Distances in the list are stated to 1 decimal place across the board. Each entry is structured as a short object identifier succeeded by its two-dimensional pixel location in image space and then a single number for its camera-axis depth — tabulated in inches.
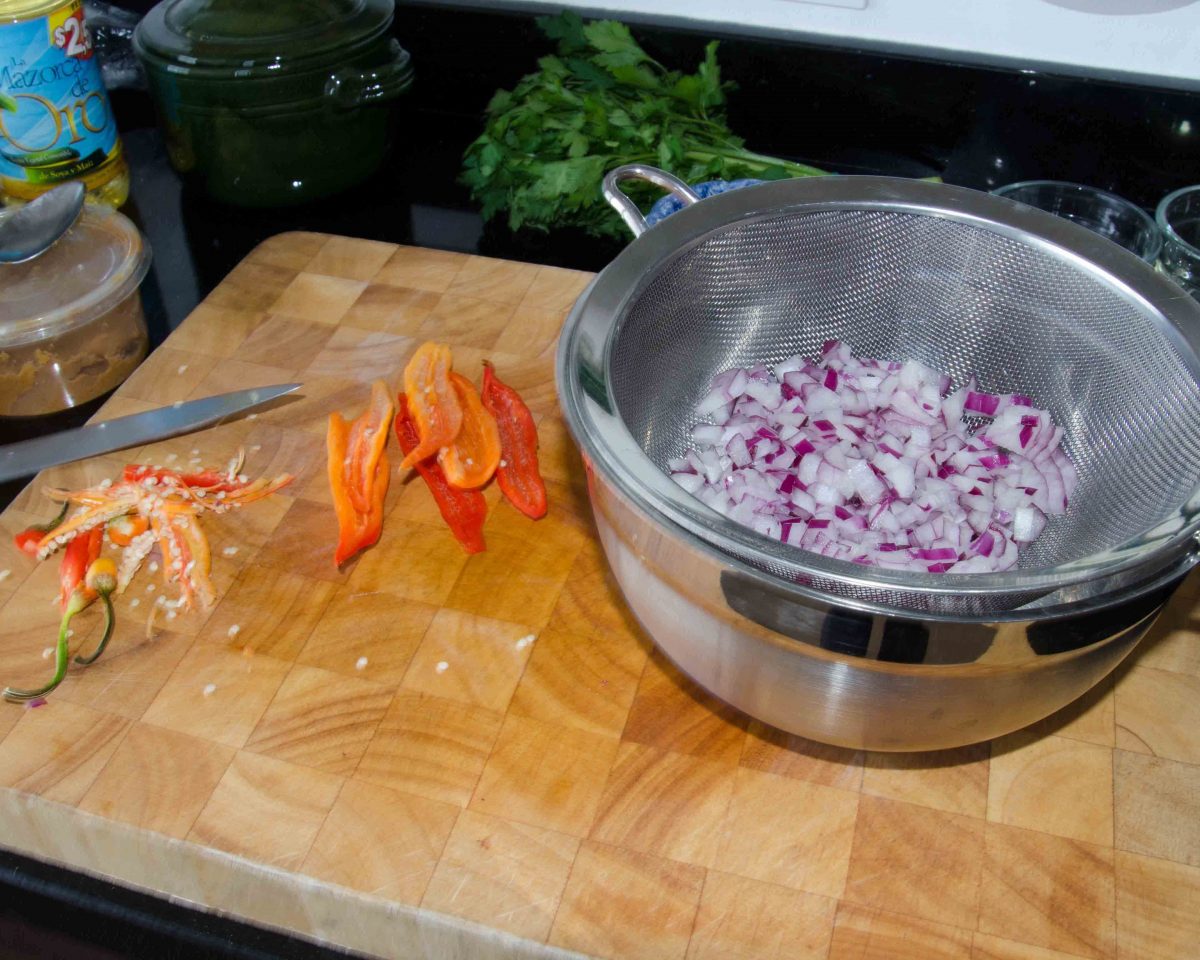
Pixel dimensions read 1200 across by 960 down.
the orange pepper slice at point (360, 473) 20.6
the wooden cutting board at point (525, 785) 16.2
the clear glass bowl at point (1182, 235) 24.0
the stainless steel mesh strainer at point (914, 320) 17.8
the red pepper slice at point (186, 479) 21.4
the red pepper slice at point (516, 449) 21.5
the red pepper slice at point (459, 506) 20.9
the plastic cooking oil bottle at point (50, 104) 24.4
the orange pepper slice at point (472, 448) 21.4
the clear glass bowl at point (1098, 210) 24.7
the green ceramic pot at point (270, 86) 26.1
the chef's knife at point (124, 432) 21.6
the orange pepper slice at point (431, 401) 21.6
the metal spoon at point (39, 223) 23.7
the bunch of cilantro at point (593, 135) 27.1
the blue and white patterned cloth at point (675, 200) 25.4
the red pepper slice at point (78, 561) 19.9
